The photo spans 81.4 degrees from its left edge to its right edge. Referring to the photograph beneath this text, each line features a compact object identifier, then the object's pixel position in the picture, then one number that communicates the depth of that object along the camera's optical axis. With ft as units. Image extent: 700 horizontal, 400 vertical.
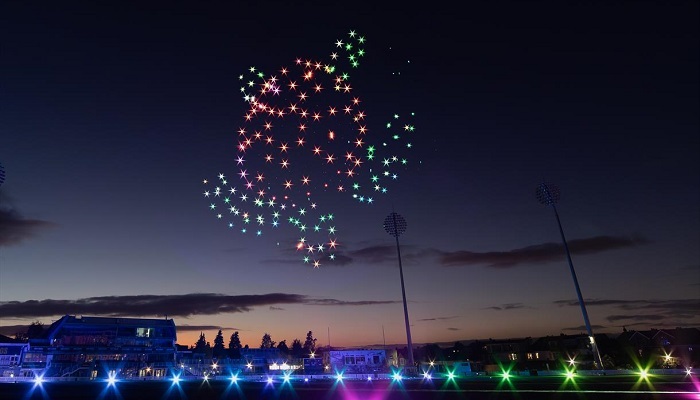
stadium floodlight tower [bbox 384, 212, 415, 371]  277.03
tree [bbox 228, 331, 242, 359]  597.93
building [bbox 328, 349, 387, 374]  284.41
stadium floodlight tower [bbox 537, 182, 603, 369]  201.57
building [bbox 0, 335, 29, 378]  303.27
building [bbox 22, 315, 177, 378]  308.60
